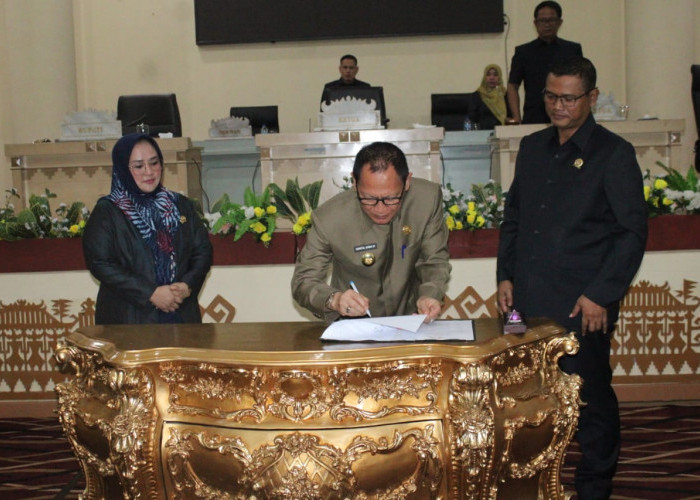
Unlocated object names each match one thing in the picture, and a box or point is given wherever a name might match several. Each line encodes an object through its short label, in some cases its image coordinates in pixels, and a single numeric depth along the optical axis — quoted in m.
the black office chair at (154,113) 7.48
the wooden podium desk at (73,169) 6.72
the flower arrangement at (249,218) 4.01
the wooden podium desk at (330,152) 6.36
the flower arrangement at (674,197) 3.97
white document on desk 2.10
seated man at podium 8.34
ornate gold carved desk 2.03
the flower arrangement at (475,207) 4.04
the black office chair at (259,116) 8.05
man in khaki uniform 2.57
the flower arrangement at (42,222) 4.15
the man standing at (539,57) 6.46
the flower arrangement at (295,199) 4.16
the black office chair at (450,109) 8.27
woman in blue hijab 3.00
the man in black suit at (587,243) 2.57
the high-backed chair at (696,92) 6.72
